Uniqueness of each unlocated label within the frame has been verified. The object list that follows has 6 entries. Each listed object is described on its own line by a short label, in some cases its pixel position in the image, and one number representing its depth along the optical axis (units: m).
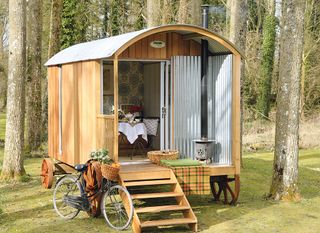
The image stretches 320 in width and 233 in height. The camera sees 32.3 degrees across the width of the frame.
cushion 11.21
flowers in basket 8.04
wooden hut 9.10
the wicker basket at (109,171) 8.03
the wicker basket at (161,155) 9.16
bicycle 7.82
